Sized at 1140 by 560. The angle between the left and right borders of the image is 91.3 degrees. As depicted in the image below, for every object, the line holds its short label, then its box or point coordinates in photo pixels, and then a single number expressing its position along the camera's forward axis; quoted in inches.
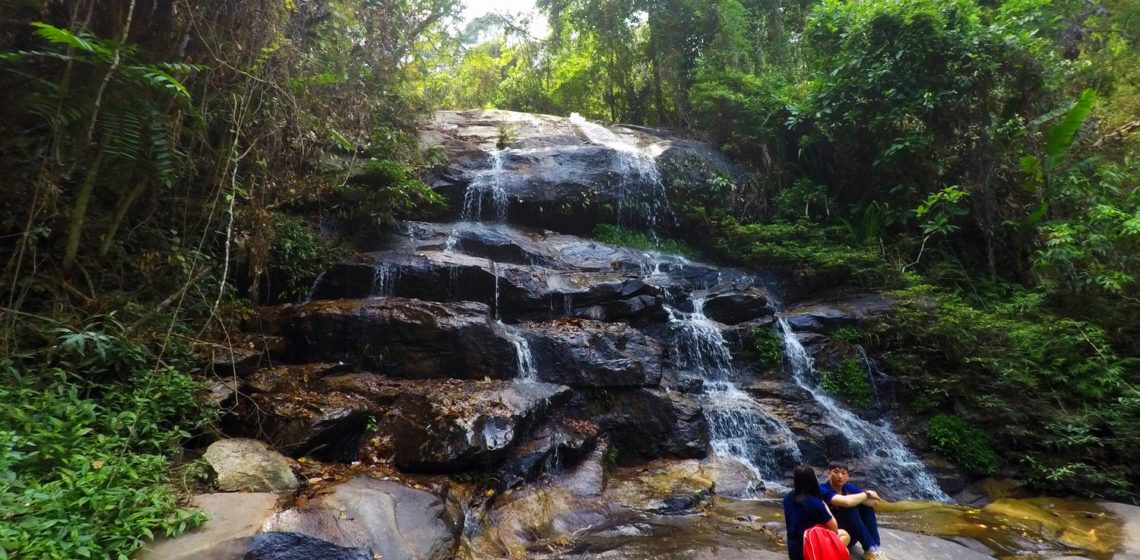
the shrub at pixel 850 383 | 360.2
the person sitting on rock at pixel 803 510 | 156.6
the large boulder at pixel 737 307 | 413.1
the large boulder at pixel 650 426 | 303.9
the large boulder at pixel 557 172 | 518.6
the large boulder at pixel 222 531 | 137.9
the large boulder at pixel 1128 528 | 210.7
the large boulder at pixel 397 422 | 231.6
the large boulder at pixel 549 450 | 252.1
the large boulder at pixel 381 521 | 161.3
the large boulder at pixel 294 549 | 144.3
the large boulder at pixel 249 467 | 181.5
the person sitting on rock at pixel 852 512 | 176.7
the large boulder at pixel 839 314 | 401.7
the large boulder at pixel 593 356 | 320.5
